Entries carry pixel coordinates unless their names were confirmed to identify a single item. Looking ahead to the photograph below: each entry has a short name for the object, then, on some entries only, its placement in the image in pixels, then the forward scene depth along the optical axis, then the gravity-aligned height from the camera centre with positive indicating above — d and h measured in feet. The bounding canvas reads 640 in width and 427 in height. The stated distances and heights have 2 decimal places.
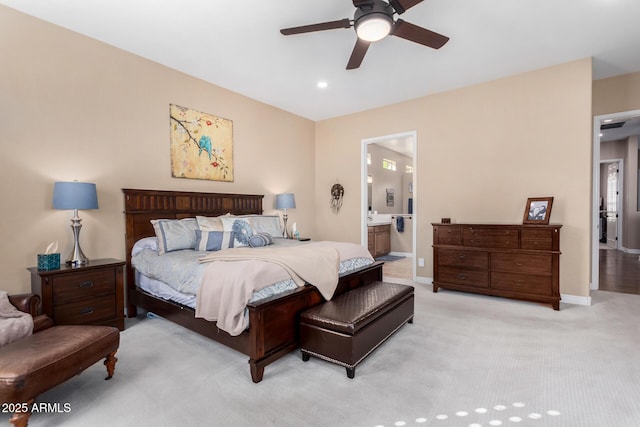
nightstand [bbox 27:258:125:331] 8.62 -2.49
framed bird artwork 13.15 +2.92
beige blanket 7.04 -1.71
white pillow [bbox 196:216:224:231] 11.72 -0.58
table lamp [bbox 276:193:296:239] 17.07 +0.40
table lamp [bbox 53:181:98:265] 9.10 +0.28
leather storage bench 7.14 -2.97
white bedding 7.26 -1.96
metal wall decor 19.88 +0.78
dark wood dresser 11.96 -2.24
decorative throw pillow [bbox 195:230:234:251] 11.19 -1.19
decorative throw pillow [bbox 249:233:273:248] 11.87 -1.25
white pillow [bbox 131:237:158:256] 11.29 -1.34
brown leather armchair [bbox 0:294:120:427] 5.11 -2.76
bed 7.12 -2.49
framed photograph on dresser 12.67 -0.13
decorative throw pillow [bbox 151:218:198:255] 10.81 -0.92
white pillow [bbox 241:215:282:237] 13.65 -0.73
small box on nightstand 8.79 -1.51
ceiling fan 7.33 +4.73
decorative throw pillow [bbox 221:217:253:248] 11.85 -0.82
